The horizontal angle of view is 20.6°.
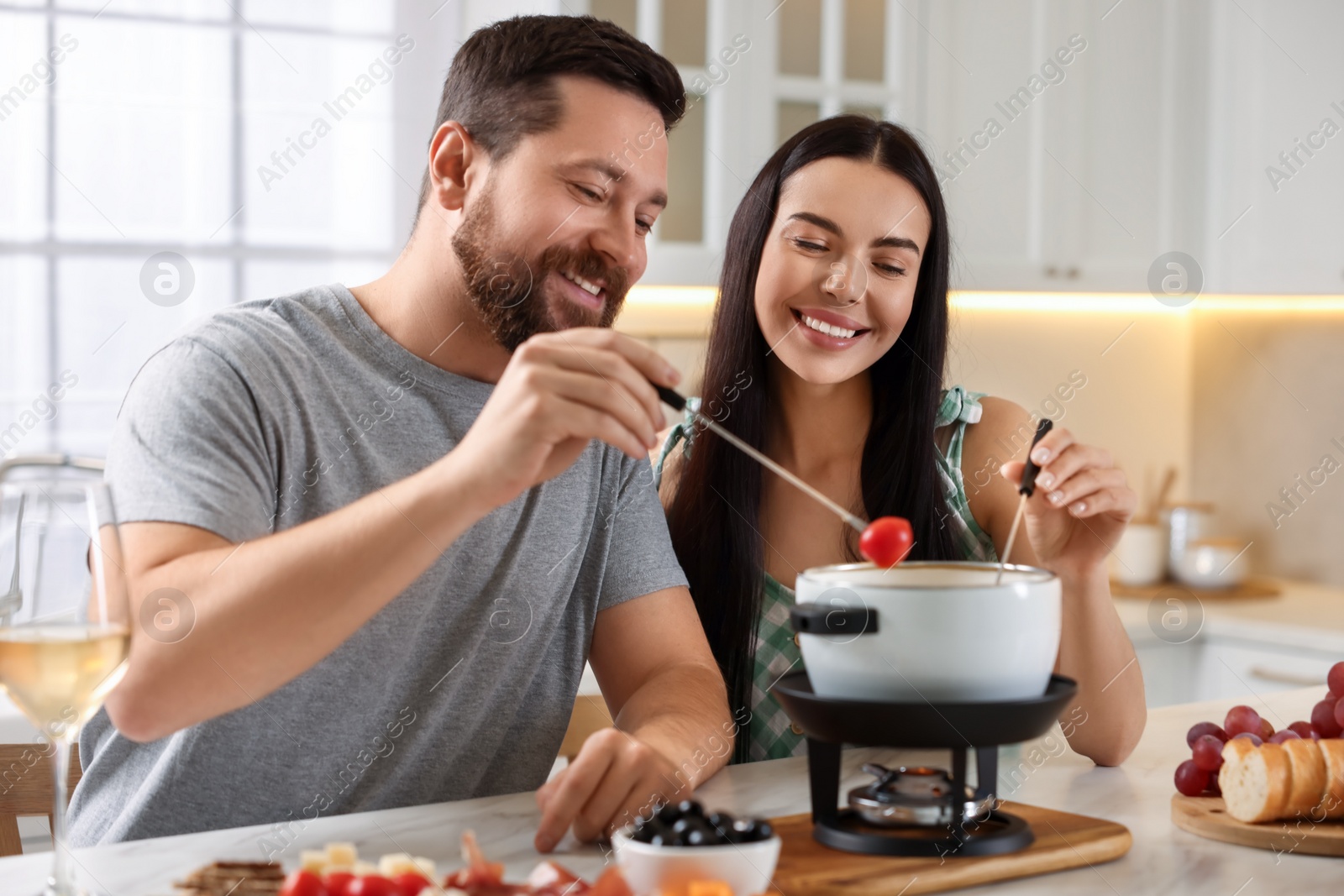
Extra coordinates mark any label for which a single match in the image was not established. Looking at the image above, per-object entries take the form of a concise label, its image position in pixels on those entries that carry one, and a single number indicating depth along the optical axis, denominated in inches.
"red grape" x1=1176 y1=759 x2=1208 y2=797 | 105.1
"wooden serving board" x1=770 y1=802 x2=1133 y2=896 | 96.9
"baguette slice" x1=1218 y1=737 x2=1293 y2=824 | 101.6
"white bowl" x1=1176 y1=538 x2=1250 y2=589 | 232.0
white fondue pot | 98.2
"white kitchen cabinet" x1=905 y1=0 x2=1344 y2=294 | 213.6
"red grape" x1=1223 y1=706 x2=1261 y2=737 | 107.4
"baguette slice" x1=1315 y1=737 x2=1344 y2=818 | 102.0
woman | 125.9
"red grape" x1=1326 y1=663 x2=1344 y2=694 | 107.2
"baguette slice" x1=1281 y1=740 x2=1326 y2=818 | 101.8
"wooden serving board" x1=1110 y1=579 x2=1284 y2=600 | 228.2
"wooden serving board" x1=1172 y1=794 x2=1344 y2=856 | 100.8
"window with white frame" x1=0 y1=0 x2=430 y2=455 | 173.2
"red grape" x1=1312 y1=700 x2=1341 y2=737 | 106.3
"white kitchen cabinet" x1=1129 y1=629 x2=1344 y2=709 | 198.9
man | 102.0
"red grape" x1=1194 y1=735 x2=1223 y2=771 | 104.9
